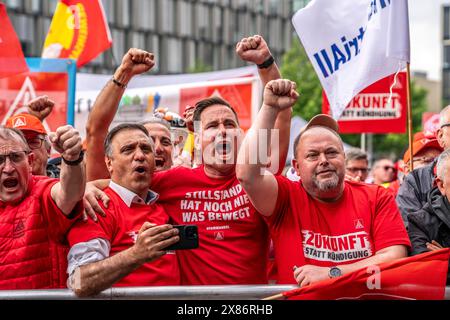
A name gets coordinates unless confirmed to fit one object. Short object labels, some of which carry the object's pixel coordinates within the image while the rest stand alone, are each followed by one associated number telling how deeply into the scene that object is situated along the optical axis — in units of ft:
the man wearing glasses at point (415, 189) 14.94
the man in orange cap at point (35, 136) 16.03
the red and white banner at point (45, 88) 22.95
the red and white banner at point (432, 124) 22.51
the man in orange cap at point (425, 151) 20.79
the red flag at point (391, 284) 10.98
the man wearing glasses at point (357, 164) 25.16
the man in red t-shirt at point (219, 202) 13.33
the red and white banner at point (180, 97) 29.07
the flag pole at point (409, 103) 16.40
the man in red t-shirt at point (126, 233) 11.30
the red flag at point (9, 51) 20.76
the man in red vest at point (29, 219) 12.31
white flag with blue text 17.06
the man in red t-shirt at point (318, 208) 12.45
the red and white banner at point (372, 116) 27.53
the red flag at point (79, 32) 26.78
